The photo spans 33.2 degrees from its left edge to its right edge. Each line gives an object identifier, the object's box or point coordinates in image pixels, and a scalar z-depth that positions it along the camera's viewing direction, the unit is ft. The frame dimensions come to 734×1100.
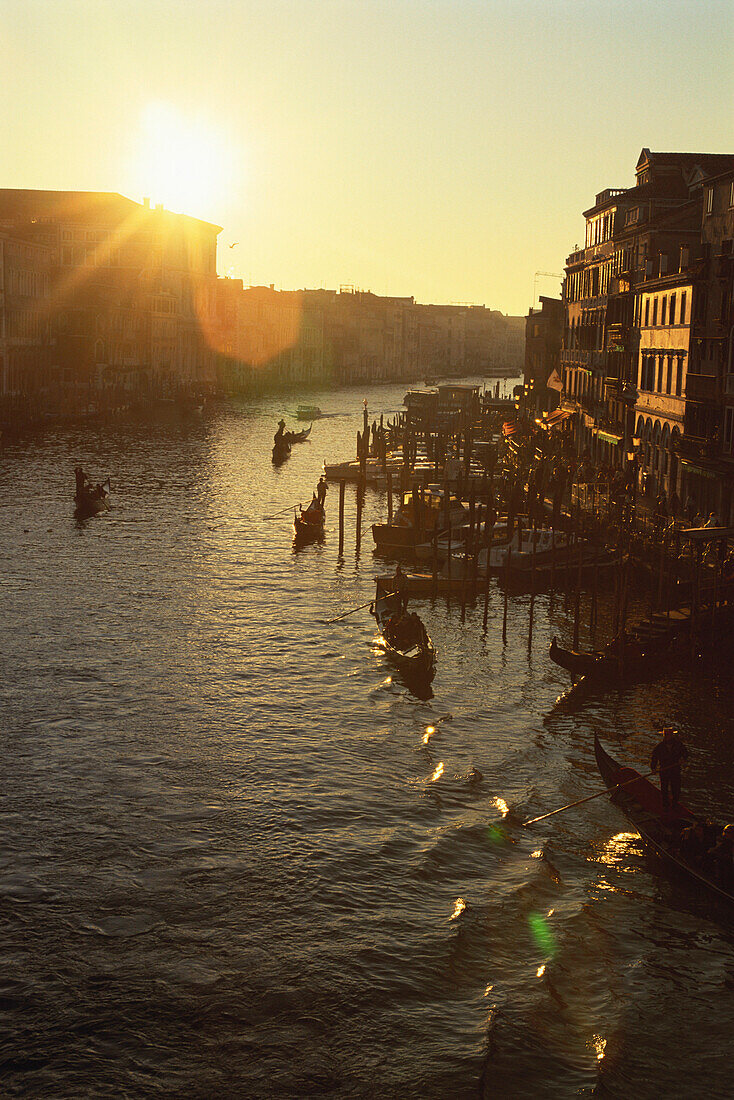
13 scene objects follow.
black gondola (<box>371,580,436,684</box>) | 93.81
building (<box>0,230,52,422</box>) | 301.22
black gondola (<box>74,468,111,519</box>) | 172.04
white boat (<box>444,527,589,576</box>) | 130.21
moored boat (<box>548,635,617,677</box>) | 92.17
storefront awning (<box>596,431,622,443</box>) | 186.99
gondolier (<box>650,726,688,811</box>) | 63.52
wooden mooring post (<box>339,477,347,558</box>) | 151.13
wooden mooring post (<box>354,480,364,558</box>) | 152.66
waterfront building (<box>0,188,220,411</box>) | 356.79
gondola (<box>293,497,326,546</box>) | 158.81
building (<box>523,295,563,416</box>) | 329.93
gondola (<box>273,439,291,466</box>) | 263.23
